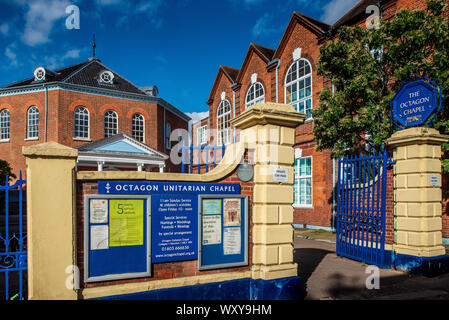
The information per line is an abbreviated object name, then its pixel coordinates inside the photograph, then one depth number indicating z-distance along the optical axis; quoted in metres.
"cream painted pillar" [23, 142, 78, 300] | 3.67
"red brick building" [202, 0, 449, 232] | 13.62
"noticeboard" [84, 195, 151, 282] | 3.98
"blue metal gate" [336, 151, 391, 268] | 6.73
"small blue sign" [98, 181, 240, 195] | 4.08
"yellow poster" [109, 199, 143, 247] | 4.07
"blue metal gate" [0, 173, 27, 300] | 3.99
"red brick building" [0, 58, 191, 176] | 20.27
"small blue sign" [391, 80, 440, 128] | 6.37
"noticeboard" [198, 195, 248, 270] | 4.61
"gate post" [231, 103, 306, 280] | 4.75
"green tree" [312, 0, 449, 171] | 8.27
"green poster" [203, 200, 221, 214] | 4.63
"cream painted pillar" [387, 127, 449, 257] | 6.38
